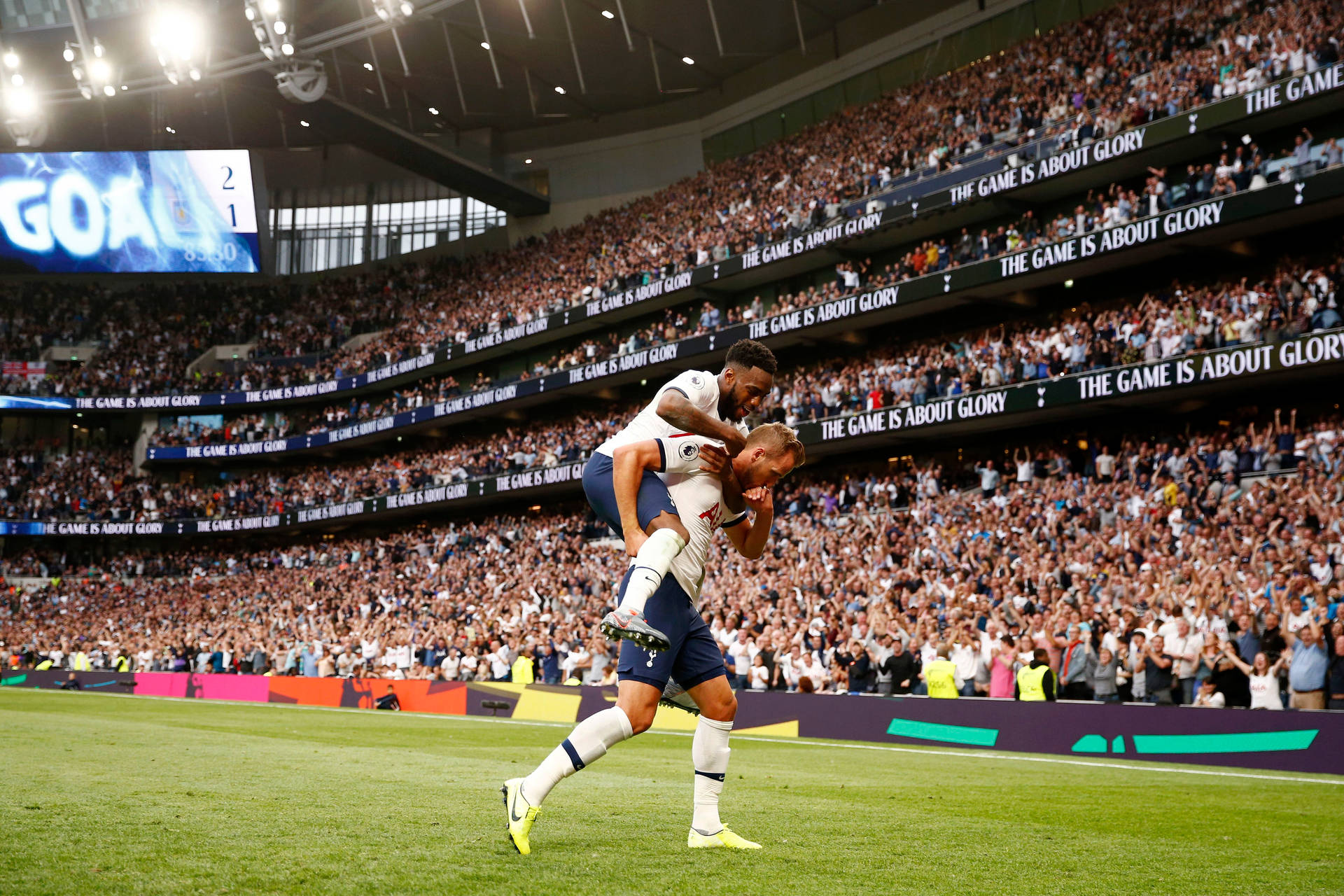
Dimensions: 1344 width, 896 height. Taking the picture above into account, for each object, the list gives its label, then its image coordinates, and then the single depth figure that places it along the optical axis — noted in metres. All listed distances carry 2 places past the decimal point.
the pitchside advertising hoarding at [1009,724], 12.46
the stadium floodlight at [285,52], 34.59
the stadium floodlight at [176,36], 37.88
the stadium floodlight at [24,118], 40.94
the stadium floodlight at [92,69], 39.40
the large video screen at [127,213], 51.16
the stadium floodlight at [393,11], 35.00
